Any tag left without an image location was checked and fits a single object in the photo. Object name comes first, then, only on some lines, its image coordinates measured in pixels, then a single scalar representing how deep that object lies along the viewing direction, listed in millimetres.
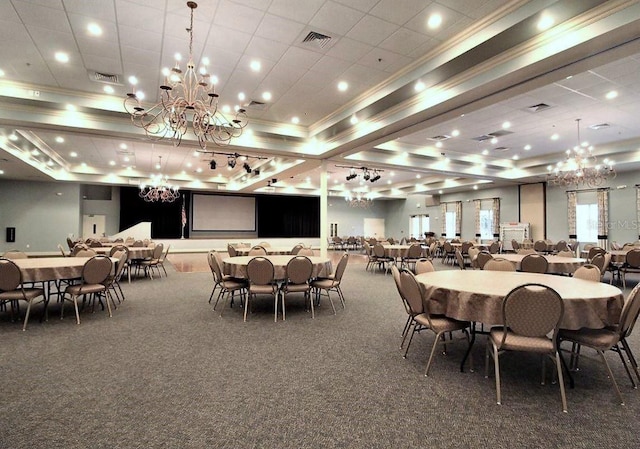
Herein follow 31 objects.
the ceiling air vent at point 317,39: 5132
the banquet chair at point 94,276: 5125
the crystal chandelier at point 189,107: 4305
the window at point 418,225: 23516
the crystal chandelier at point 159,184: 15288
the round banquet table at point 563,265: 6609
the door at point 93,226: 19281
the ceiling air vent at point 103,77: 6355
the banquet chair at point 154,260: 8962
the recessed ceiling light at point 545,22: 4266
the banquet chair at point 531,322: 2701
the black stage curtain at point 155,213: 20344
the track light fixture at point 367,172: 14171
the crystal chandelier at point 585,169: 9123
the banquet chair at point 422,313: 3299
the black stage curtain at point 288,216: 24344
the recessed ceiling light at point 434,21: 4645
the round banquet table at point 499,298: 2861
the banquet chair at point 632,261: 7797
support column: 11141
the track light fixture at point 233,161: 12219
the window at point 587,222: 14180
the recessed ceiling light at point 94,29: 4848
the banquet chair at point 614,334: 2807
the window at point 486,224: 18492
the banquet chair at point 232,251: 8711
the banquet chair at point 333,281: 5633
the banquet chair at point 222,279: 5586
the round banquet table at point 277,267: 5371
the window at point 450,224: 20883
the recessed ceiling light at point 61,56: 5602
